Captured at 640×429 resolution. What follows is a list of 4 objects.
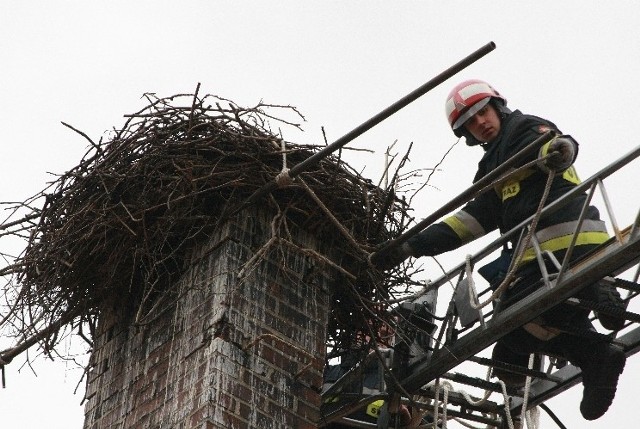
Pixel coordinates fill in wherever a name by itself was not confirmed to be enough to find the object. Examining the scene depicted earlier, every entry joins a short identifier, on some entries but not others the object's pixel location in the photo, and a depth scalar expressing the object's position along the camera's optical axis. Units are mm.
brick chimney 13523
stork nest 14953
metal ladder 13172
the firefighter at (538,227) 14187
